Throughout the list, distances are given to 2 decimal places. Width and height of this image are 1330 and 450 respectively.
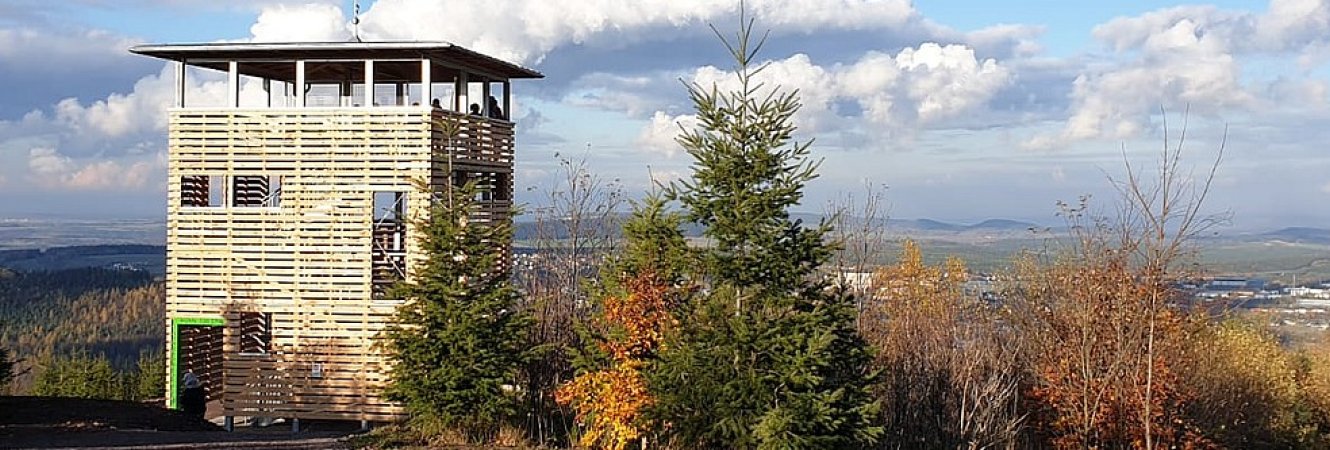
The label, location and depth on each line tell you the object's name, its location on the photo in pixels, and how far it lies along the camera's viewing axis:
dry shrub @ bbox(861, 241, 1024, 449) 19.44
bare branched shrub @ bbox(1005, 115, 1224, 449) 21.70
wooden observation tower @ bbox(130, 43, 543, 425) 19.08
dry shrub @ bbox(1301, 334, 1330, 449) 34.09
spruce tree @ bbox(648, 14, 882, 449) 14.72
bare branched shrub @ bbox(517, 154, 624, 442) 18.81
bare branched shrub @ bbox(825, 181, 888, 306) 25.48
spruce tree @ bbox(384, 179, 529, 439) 16.75
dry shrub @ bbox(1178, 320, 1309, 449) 28.62
